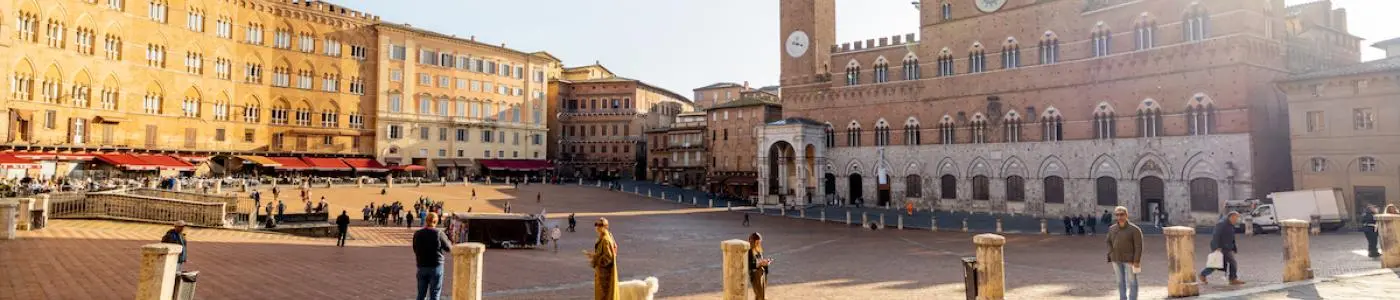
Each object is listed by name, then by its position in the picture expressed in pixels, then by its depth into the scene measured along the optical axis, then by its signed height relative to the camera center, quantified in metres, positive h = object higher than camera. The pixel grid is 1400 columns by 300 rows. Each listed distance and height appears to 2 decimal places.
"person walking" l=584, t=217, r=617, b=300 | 7.78 -0.96
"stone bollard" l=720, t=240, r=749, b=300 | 9.98 -1.28
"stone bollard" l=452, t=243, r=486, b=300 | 8.59 -1.08
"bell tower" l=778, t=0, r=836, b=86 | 52.22 +9.88
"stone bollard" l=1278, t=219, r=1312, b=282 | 12.62 -1.31
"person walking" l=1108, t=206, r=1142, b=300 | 10.05 -1.02
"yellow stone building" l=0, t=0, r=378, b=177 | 39.06 +6.39
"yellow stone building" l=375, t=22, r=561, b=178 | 58.59 +6.14
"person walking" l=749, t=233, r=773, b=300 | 10.84 -1.33
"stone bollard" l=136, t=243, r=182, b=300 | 7.60 -0.97
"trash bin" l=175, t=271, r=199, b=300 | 8.41 -1.23
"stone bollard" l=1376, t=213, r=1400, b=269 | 14.28 -1.26
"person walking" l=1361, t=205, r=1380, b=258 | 16.56 -1.36
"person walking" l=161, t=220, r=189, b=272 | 11.05 -0.89
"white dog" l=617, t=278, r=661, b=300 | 7.51 -1.16
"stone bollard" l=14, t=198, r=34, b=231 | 18.08 -0.88
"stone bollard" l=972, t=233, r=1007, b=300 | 10.14 -1.28
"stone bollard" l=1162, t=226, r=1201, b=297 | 11.12 -1.34
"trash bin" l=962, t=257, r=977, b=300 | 10.14 -1.40
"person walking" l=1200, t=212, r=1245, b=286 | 12.18 -1.10
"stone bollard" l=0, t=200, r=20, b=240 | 16.55 -0.92
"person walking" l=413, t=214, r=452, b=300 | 9.31 -0.99
